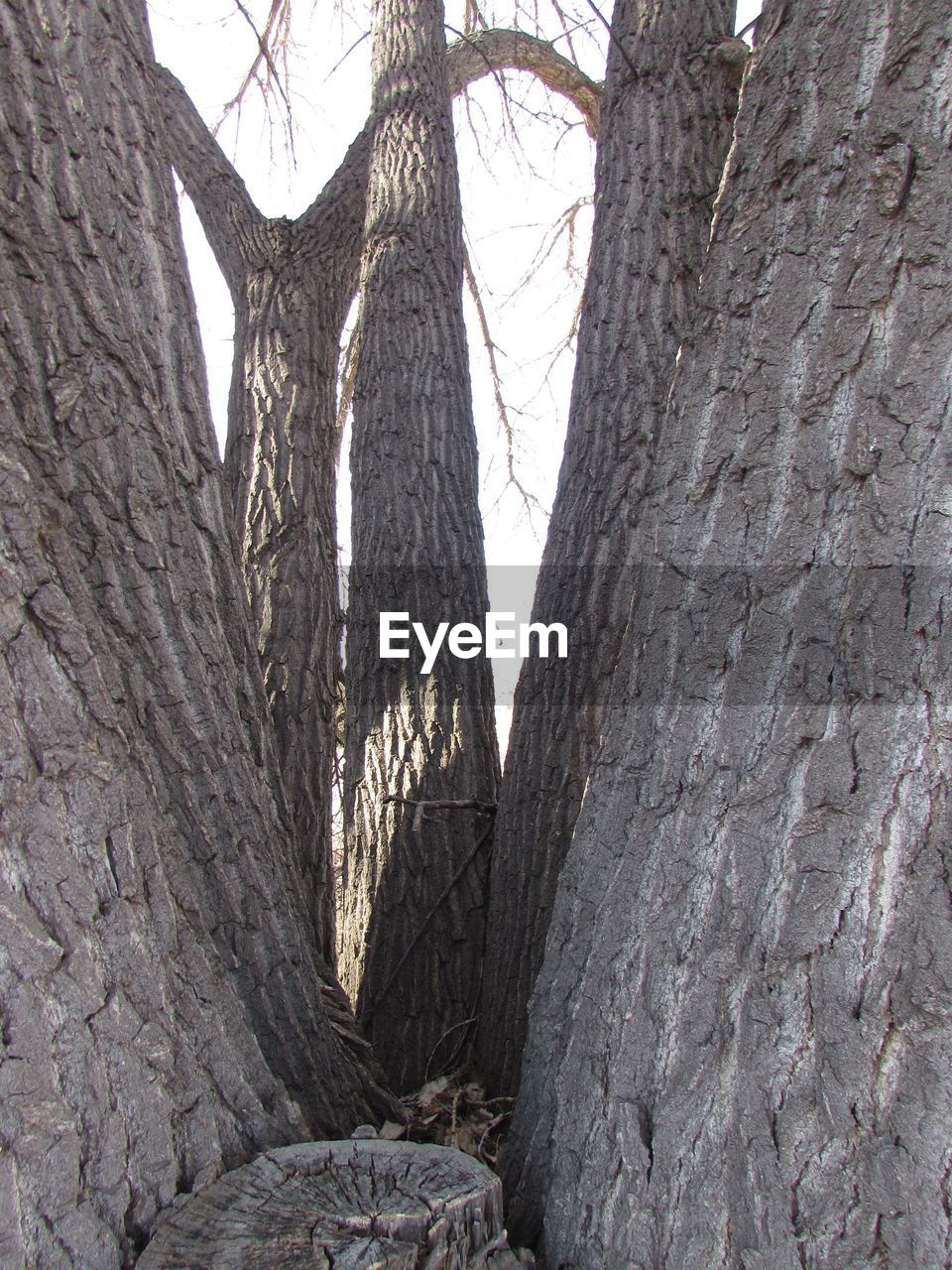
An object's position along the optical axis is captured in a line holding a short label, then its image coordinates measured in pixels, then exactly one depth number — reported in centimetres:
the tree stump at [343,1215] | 133
